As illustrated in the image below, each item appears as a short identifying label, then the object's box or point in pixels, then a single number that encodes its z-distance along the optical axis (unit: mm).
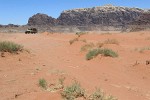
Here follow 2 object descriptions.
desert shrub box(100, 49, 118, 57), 8001
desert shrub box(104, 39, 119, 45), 11827
